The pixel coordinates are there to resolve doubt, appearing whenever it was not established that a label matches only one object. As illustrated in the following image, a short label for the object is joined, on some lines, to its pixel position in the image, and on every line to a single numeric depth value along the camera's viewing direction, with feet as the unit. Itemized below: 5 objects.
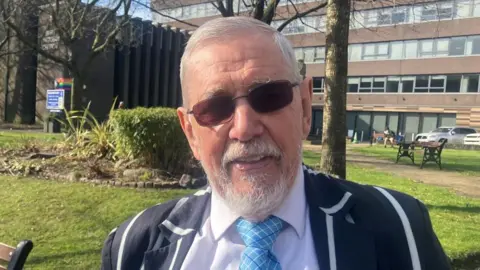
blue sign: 48.70
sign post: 48.85
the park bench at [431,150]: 41.07
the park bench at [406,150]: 45.57
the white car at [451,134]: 99.19
